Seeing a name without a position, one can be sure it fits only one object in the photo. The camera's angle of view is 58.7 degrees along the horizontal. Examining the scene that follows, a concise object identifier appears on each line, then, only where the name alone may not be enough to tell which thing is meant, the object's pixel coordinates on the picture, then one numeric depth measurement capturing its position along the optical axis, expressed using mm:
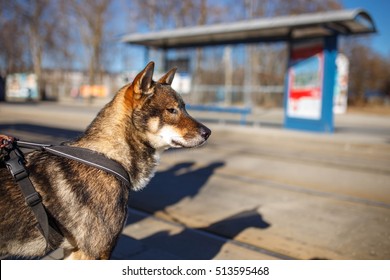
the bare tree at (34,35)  35469
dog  2041
